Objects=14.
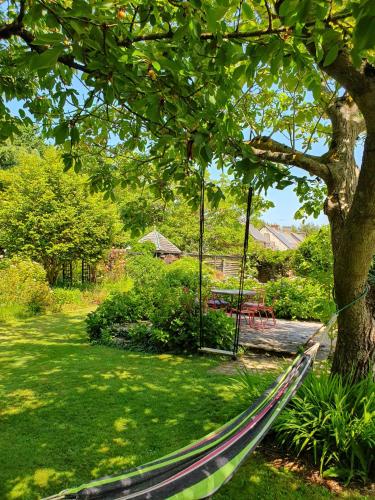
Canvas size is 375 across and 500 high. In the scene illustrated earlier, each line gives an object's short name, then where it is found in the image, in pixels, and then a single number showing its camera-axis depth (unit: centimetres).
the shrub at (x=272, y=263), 1756
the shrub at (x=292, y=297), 998
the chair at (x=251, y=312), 852
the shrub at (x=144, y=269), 928
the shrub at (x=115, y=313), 725
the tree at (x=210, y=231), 2512
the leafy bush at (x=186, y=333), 629
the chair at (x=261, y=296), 1011
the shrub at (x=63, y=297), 1057
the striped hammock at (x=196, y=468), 141
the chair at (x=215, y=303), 834
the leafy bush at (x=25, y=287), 977
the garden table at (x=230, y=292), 783
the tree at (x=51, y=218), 1217
